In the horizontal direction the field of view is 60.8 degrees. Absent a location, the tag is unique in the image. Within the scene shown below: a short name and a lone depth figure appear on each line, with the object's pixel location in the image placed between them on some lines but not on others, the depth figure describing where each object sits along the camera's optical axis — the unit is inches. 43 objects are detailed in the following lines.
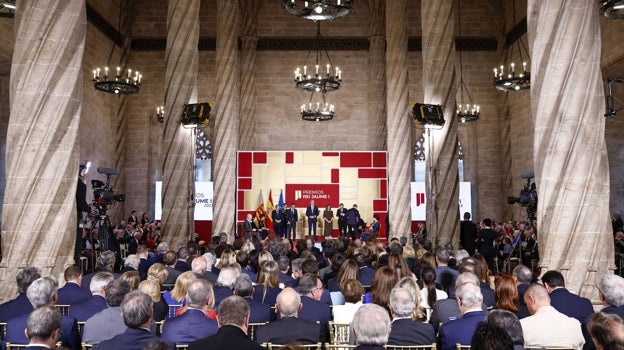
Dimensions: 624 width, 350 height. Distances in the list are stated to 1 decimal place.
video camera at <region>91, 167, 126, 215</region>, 427.7
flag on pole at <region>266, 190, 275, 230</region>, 928.9
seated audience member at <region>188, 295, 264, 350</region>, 123.3
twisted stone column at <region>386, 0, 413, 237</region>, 668.7
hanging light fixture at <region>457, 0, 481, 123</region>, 998.0
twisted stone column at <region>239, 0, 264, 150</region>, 973.8
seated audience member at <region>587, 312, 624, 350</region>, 110.3
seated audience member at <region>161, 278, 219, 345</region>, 153.6
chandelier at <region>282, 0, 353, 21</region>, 454.3
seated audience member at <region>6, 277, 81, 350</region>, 154.1
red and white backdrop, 940.6
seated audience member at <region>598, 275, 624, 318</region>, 170.6
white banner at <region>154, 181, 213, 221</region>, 927.0
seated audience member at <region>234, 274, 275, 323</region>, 190.1
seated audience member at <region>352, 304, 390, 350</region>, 123.4
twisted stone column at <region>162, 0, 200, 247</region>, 521.0
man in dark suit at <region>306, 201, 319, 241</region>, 883.4
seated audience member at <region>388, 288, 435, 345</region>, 147.3
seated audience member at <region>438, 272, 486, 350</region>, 151.0
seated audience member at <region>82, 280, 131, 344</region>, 155.9
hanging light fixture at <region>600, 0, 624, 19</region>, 374.9
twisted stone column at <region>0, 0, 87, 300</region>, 255.6
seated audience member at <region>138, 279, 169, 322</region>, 194.5
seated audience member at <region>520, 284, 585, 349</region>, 153.4
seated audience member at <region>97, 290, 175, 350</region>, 129.0
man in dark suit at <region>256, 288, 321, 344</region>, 148.6
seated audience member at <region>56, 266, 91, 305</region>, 219.0
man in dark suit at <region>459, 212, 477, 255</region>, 518.6
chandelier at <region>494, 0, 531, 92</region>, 692.7
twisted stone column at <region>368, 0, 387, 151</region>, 946.7
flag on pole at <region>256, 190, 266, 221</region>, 912.0
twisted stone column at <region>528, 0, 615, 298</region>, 254.8
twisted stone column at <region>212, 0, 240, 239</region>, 693.9
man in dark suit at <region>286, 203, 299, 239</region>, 872.9
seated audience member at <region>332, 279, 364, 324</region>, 192.7
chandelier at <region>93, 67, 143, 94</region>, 709.9
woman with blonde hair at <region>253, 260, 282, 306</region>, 227.0
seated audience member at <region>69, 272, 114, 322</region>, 187.0
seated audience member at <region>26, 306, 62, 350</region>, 125.9
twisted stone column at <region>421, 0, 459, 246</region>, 487.5
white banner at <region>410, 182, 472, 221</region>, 922.7
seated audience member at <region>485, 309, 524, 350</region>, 127.3
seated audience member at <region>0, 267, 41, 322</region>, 186.9
